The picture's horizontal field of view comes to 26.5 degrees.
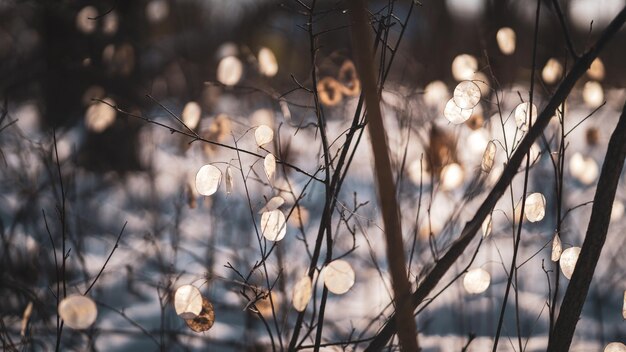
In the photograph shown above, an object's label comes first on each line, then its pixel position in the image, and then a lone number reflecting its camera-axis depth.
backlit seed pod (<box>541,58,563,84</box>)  1.95
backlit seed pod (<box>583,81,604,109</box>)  2.13
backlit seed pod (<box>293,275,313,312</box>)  1.33
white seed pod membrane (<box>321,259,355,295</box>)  1.35
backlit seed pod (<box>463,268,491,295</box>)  1.57
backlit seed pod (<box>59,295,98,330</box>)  1.30
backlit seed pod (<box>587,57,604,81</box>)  2.12
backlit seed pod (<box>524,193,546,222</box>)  1.47
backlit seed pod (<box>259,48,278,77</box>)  1.91
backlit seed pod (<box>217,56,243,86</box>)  1.98
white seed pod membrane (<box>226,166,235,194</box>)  1.44
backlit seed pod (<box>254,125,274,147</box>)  1.47
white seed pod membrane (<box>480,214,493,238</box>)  1.41
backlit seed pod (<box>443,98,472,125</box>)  1.46
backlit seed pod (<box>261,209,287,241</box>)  1.42
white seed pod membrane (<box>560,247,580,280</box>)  1.45
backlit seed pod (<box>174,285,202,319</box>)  1.42
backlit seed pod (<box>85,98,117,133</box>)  2.40
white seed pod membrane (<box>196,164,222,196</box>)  1.48
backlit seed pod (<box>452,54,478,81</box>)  1.89
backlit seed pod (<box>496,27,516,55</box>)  1.79
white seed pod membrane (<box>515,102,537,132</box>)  1.45
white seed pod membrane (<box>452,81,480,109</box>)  1.44
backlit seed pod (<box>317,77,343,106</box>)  1.92
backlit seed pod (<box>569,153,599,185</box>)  2.43
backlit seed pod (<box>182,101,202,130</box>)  1.93
